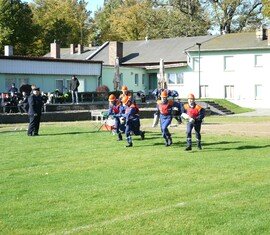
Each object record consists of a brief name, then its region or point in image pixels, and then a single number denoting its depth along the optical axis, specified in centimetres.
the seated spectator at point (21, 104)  3216
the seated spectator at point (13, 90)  3484
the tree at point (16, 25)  6881
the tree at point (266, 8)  5924
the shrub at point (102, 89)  4944
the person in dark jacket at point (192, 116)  1780
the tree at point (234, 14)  7856
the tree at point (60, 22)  7862
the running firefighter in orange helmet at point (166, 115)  1883
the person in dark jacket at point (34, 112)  2318
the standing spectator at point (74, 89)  4044
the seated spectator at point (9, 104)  3325
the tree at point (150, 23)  8175
